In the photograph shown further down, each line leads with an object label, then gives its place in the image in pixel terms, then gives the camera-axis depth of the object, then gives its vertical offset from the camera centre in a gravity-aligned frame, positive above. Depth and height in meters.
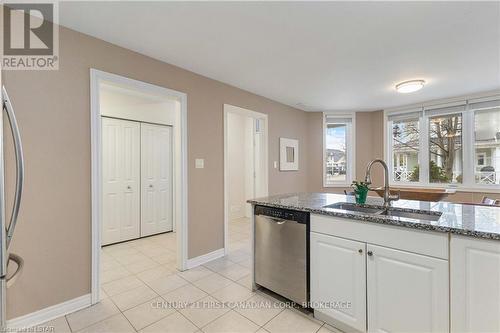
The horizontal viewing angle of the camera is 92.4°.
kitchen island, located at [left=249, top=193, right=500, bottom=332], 1.24 -0.62
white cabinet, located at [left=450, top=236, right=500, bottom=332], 1.20 -0.62
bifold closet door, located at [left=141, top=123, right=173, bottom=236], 4.05 -0.21
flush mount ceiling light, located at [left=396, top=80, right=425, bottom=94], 3.27 +1.11
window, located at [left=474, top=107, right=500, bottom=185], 3.88 +0.32
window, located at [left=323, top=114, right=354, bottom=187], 5.38 +0.34
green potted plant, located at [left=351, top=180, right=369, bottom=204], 2.09 -0.22
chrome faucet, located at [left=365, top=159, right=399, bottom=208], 1.96 -0.23
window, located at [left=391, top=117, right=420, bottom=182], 4.76 +0.34
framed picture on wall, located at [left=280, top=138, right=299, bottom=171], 4.59 +0.23
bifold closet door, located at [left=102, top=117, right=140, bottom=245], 3.67 -0.21
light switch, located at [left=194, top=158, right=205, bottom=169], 3.04 +0.04
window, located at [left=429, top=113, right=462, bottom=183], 4.27 +0.31
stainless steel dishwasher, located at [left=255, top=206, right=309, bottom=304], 1.96 -0.75
